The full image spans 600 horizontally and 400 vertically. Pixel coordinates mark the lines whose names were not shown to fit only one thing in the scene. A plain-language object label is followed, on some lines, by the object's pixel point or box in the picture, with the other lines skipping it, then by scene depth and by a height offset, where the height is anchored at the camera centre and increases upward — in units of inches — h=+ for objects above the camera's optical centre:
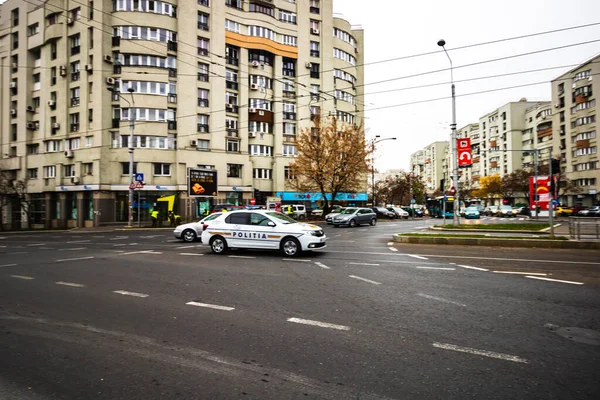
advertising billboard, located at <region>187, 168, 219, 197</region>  1291.8 +89.3
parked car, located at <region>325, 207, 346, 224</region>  1198.9 -44.1
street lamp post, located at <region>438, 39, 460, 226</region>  856.3 +126.4
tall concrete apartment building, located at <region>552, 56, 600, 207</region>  2121.1 +472.4
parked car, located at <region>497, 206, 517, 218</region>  1872.7 -40.0
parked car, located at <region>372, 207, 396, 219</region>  1767.6 -37.8
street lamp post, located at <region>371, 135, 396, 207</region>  1562.1 +237.4
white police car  466.6 -36.4
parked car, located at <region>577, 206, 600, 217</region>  1594.1 -40.7
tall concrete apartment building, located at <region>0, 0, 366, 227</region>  1373.0 +489.1
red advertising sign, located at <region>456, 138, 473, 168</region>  802.2 +119.6
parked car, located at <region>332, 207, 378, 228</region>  1138.0 -39.1
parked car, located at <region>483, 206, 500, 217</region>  2043.8 -38.5
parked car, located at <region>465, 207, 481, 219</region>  1660.9 -42.9
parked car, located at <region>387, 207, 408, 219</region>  1855.3 -36.3
